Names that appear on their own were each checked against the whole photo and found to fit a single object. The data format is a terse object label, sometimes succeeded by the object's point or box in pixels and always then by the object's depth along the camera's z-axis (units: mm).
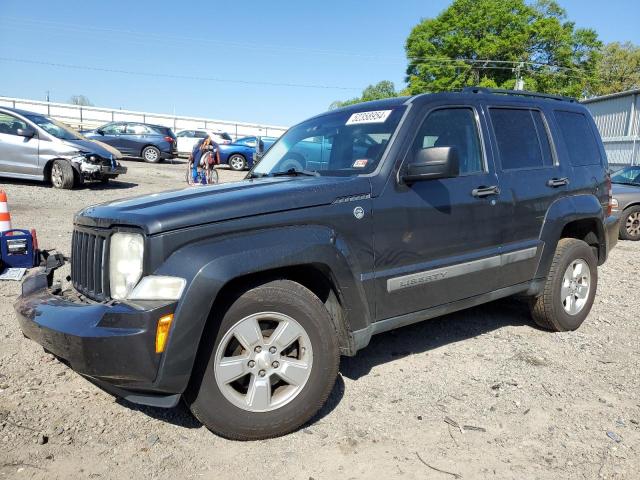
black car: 2471
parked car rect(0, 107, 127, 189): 11312
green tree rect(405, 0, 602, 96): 40344
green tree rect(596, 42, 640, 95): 49312
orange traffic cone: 5848
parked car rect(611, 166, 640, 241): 9984
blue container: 5422
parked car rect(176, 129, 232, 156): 26078
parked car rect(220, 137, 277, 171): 23312
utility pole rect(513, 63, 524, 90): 34575
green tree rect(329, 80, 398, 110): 94812
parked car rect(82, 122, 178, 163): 21828
